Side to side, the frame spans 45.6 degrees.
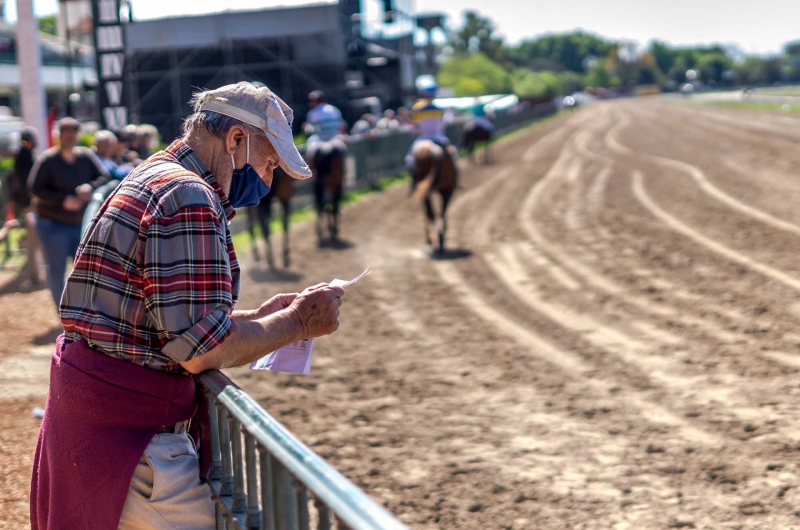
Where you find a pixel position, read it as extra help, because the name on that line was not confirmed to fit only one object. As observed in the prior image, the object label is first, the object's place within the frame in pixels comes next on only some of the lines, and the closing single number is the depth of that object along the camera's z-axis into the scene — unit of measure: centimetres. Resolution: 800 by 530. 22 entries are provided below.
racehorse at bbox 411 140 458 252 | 1339
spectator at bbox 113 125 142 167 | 1027
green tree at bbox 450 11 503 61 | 16925
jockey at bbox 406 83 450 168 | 1306
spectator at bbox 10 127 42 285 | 1159
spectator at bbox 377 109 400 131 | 2697
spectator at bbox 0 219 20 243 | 1320
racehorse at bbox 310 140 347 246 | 1471
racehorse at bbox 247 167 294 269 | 1298
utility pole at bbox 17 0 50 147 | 1265
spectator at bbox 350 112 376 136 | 2484
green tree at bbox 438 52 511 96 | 10781
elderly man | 234
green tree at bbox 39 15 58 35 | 7024
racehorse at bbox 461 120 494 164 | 2775
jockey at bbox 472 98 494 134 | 2767
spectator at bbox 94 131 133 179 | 888
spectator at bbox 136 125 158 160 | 1173
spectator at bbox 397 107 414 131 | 2783
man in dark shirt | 839
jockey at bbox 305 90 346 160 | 1432
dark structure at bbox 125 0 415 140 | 3469
